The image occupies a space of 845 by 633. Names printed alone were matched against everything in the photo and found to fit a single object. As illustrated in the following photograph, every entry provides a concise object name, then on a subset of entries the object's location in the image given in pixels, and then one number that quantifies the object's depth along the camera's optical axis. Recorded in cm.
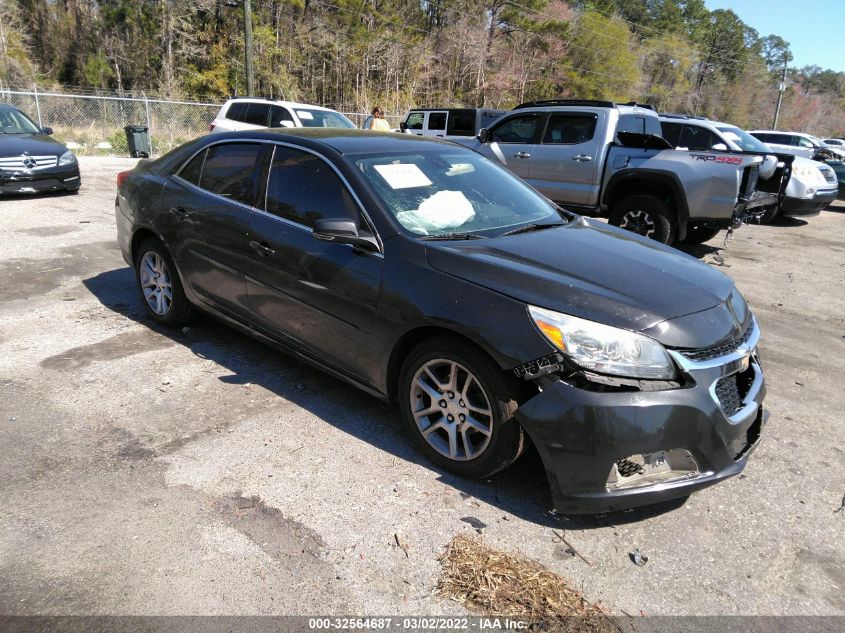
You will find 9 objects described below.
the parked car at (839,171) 1528
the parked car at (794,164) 1174
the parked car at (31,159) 995
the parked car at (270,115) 1270
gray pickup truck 778
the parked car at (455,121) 1605
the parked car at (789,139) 2011
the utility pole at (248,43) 2000
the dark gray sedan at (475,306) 266
